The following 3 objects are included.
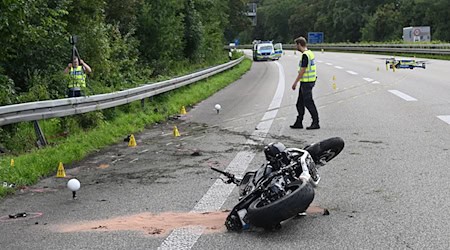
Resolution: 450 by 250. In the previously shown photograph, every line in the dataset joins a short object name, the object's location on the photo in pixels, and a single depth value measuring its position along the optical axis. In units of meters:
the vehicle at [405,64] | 29.88
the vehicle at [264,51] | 51.09
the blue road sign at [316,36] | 107.19
